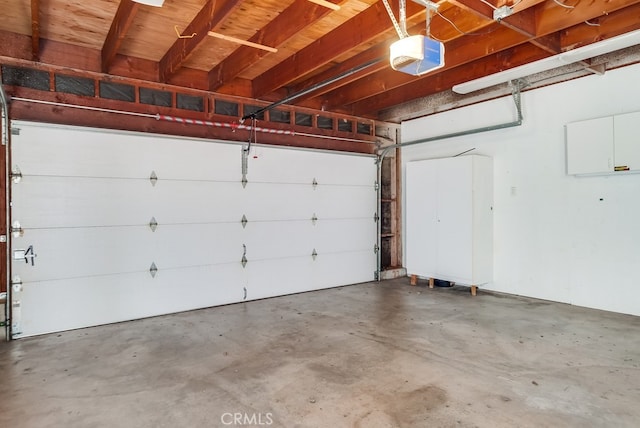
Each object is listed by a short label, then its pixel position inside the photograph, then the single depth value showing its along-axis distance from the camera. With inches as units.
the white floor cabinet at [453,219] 209.3
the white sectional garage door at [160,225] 153.1
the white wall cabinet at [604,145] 161.0
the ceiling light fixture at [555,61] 136.7
